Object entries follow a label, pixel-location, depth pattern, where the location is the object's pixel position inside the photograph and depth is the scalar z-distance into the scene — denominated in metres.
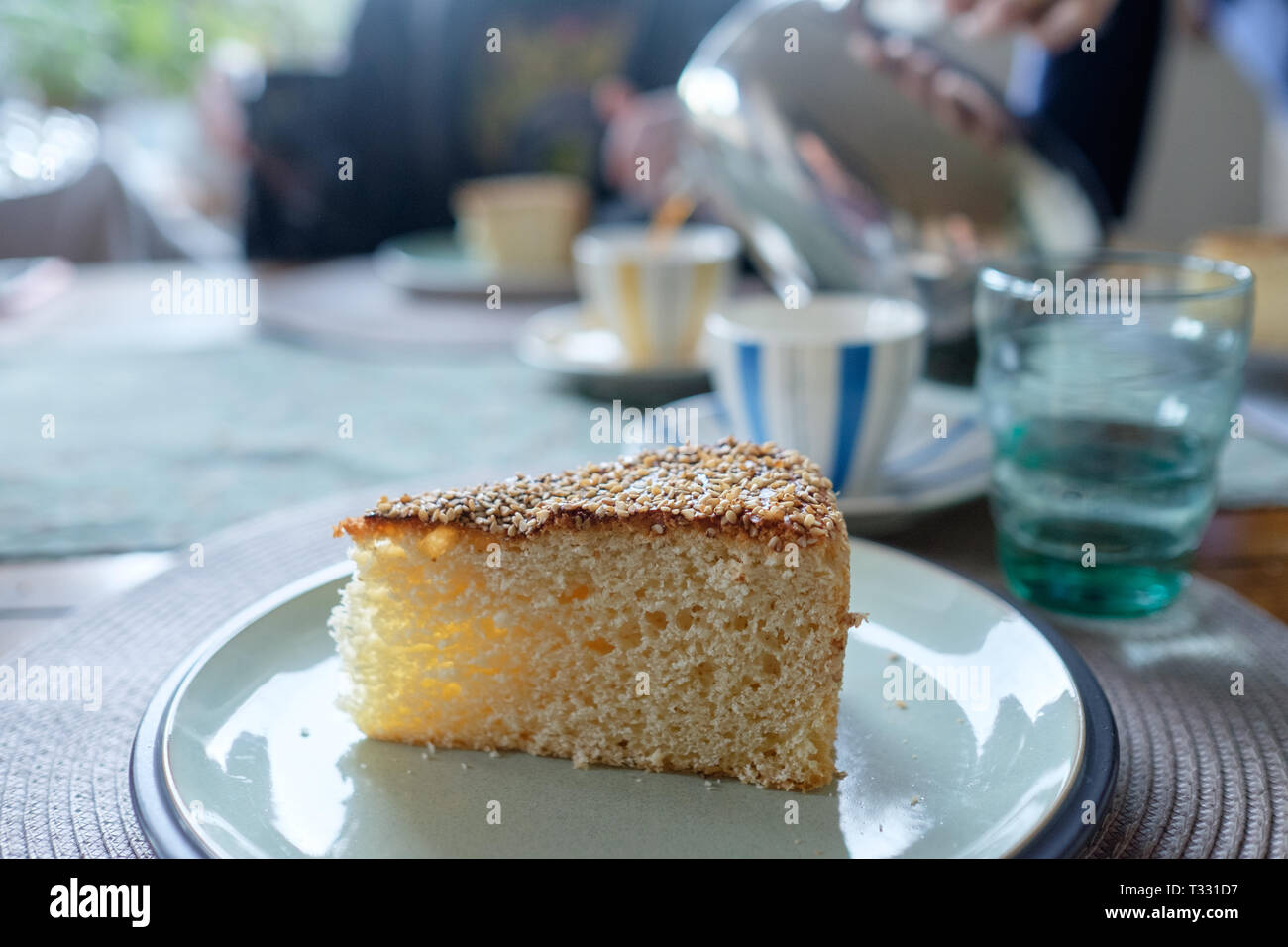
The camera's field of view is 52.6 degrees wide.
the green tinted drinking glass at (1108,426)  0.33
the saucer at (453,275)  0.68
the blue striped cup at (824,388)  0.40
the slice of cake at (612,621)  0.29
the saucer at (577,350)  0.52
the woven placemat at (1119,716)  0.26
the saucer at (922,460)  0.39
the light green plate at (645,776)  0.25
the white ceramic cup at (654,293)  0.53
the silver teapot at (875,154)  0.49
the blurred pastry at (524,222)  0.70
